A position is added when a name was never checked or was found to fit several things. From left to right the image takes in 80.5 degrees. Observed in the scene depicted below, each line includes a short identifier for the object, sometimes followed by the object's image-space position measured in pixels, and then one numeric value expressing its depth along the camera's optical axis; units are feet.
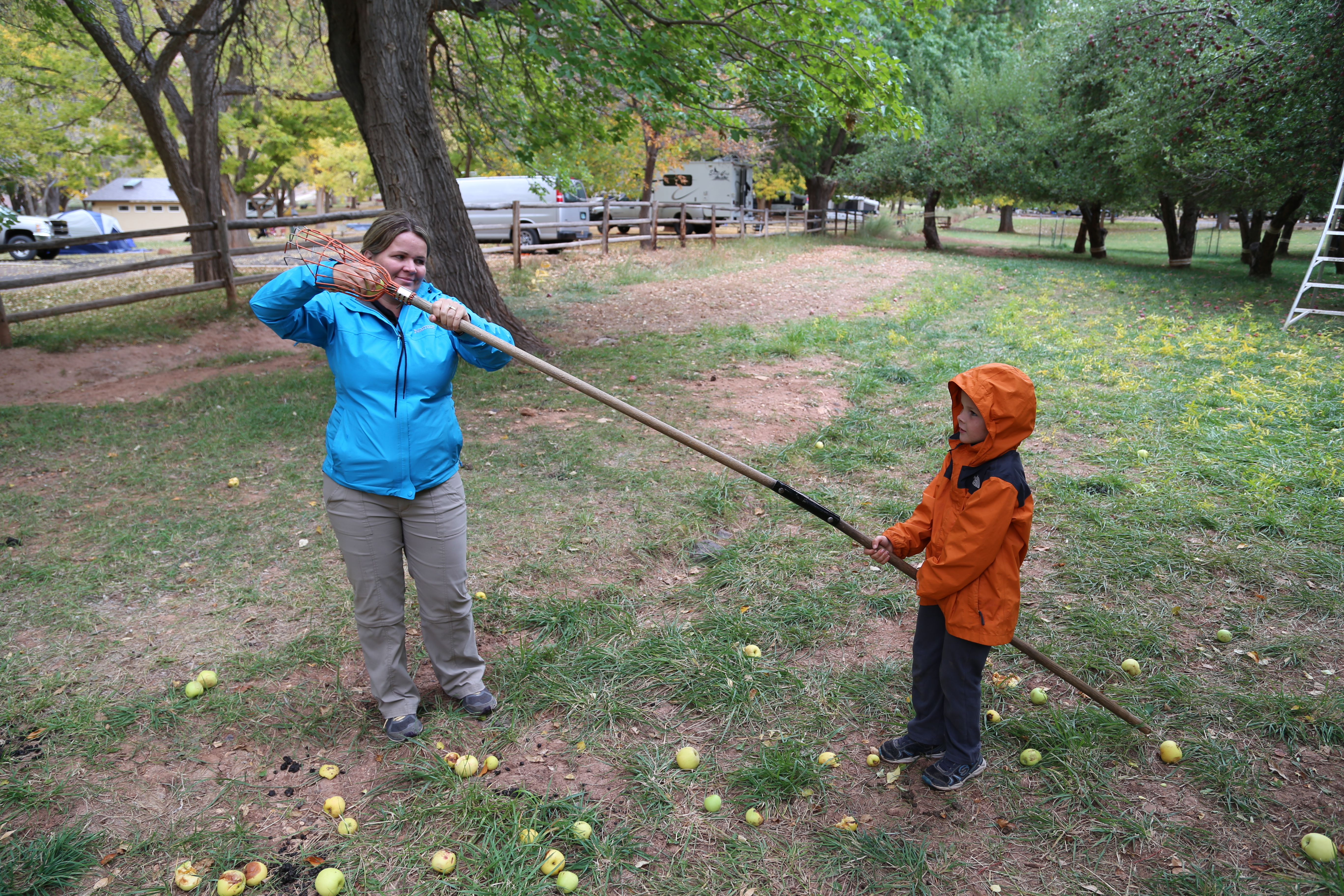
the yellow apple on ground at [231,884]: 8.08
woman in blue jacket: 9.25
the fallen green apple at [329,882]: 8.18
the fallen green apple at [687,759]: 9.96
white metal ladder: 32.83
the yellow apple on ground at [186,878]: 8.23
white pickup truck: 77.82
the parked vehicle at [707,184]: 90.89
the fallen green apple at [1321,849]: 8.26
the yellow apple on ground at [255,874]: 8.30
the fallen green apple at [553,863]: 8.44
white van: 63.00
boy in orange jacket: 8.47
